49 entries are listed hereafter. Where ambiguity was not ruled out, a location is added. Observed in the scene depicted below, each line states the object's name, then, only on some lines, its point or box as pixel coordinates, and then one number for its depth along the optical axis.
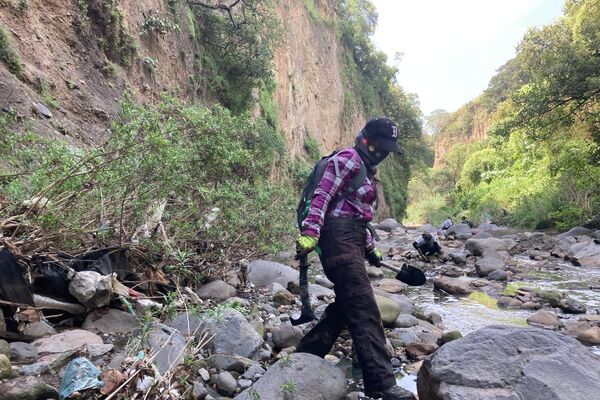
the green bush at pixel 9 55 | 6.43
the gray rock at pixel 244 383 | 2.78
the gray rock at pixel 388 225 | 21.34
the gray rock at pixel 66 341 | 2.85
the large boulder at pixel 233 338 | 3.10
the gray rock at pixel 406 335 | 3.89
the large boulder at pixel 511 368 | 2.28
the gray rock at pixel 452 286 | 6.57
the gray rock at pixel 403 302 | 4.99
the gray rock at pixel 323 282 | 6.33
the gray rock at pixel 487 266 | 8.19
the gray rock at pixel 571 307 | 5.36
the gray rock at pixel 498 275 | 7.81
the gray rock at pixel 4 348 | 2.59
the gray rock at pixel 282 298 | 4.99
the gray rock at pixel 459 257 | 9.86
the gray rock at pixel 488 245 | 10.73
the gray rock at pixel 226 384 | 2.70
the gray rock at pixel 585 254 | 9.27
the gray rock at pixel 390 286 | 6.55
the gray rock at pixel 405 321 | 4.32
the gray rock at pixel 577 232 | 12.23
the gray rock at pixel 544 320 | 4.62
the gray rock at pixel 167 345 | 2.59
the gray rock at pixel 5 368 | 2.34
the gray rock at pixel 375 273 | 7.93
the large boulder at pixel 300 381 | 2.52
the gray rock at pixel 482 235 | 14.63
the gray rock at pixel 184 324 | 3.19
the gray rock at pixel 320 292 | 5.46
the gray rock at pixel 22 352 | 2.68
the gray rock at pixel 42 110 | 6.47
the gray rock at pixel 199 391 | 2.50
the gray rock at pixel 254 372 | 2.89
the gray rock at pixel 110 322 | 3.37
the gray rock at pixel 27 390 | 2.10
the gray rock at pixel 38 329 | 3.01
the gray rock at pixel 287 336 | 3.59
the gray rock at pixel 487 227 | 17.07
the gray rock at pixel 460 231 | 15.70
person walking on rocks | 2.81
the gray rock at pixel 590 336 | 3.95
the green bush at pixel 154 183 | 3.40
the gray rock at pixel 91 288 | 3.32
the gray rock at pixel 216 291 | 4.67
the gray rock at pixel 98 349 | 2.89
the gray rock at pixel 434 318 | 4.88
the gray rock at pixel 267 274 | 5.95
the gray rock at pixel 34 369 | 2.48
